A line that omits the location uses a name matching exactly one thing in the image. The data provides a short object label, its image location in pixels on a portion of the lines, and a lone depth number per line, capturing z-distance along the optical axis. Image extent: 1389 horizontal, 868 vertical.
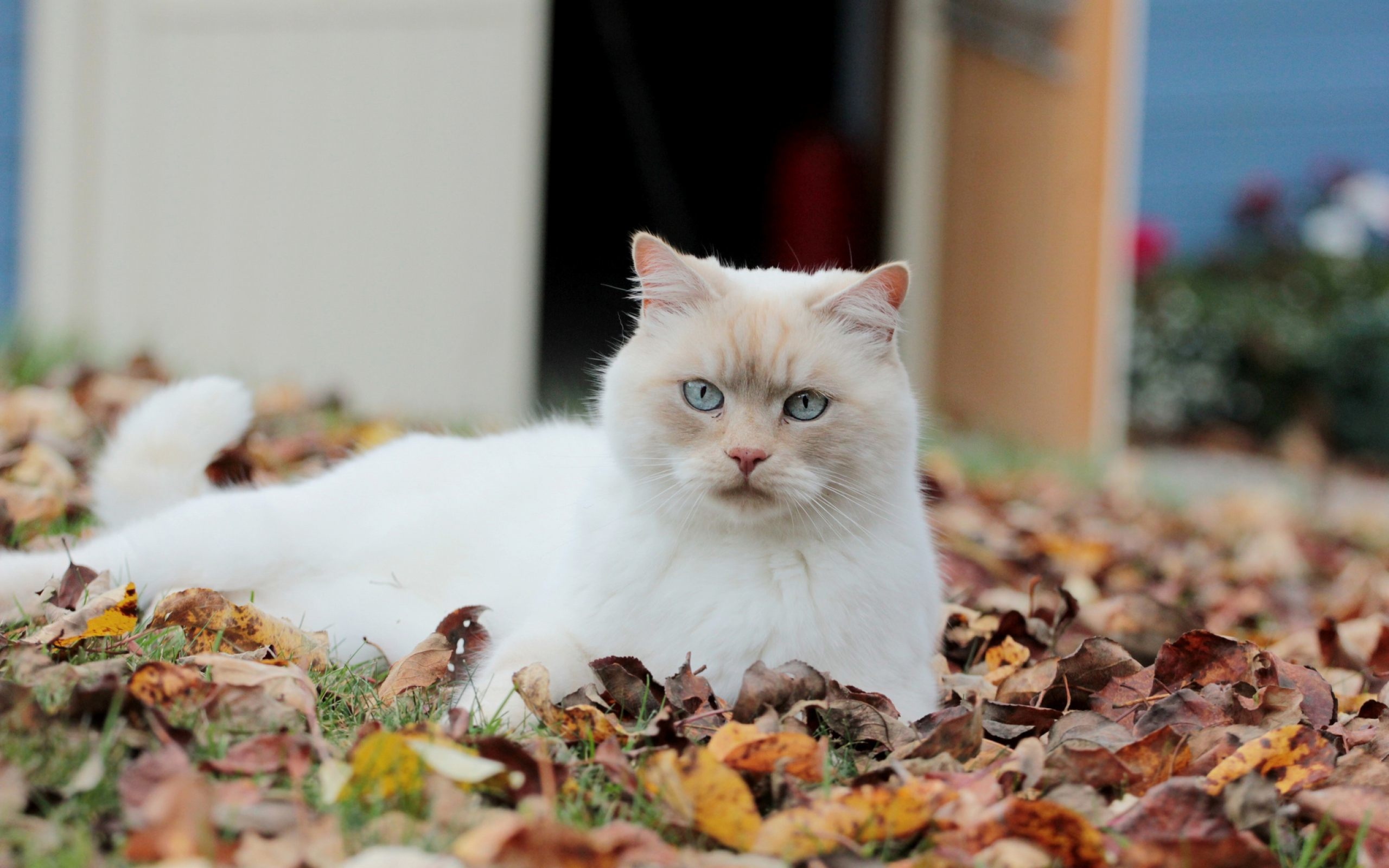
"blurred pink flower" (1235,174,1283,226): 5.06
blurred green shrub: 4.52
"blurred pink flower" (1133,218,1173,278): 4.86
